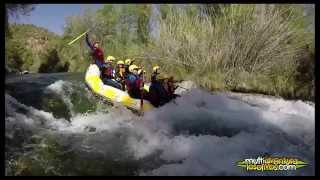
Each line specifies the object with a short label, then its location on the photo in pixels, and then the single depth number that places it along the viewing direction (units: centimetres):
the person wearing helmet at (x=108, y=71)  894
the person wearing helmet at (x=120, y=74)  842
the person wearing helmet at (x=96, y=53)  947
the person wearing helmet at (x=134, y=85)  780
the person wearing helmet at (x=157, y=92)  762
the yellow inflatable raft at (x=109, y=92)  763
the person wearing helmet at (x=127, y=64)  843
